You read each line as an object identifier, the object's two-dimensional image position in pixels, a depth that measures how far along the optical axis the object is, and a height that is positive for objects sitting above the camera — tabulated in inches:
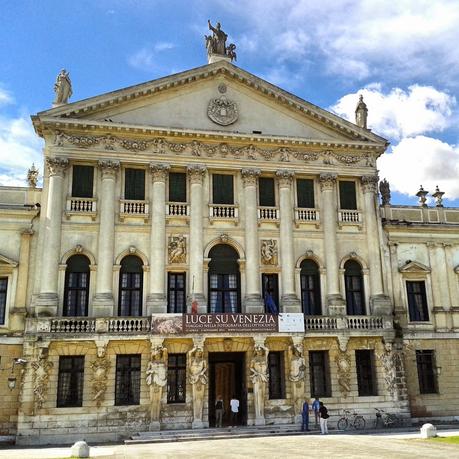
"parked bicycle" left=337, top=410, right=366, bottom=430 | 1083.3 -86.4
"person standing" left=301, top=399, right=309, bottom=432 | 1031.0 -74.9
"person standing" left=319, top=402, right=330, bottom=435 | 997.2 -73.1
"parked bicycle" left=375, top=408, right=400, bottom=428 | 1099.9 -84.4
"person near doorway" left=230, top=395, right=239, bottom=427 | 1065.5 -58.6
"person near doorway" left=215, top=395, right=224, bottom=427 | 1050.7 -62.8
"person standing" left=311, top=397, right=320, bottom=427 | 1035.3 -57.3
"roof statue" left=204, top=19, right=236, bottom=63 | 1275.8 +748.5
